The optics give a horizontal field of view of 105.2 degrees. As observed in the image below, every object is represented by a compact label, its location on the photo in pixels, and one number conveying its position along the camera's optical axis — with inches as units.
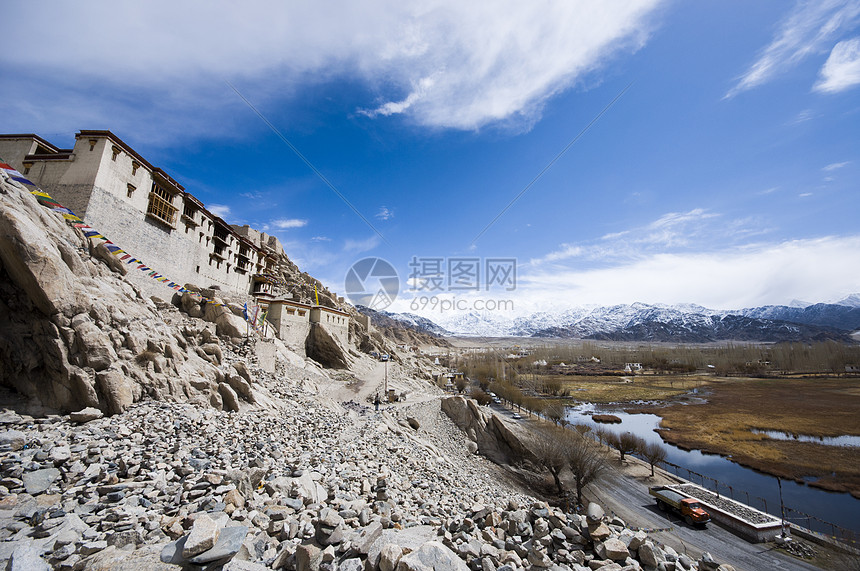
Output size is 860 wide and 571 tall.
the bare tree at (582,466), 956.0
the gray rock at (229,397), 597.9
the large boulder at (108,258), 643.5
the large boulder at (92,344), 445.1
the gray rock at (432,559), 218.7
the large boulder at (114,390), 432.5
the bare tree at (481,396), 1973.4
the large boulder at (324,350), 1513.3
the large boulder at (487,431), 1218.6
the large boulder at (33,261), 426.3
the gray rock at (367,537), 246.1
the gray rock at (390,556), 222.7
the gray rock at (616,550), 265.6
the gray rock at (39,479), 283.2
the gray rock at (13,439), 324.8
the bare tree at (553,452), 1042.7
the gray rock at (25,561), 196.8
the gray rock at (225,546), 216.2
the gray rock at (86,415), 394.9
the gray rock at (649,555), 261.6
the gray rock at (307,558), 229.3
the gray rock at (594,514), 312.2
